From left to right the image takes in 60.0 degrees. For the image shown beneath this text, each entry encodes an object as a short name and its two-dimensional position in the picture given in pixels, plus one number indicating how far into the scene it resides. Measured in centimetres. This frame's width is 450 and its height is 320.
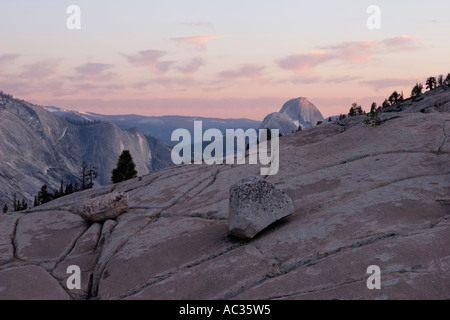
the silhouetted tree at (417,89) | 9410
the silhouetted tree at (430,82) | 9739
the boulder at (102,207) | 1722
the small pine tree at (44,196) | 9450
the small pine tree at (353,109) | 8191
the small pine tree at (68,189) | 10338
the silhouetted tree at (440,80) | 10039
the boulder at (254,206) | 1260
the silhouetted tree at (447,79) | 9231
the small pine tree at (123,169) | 5072
